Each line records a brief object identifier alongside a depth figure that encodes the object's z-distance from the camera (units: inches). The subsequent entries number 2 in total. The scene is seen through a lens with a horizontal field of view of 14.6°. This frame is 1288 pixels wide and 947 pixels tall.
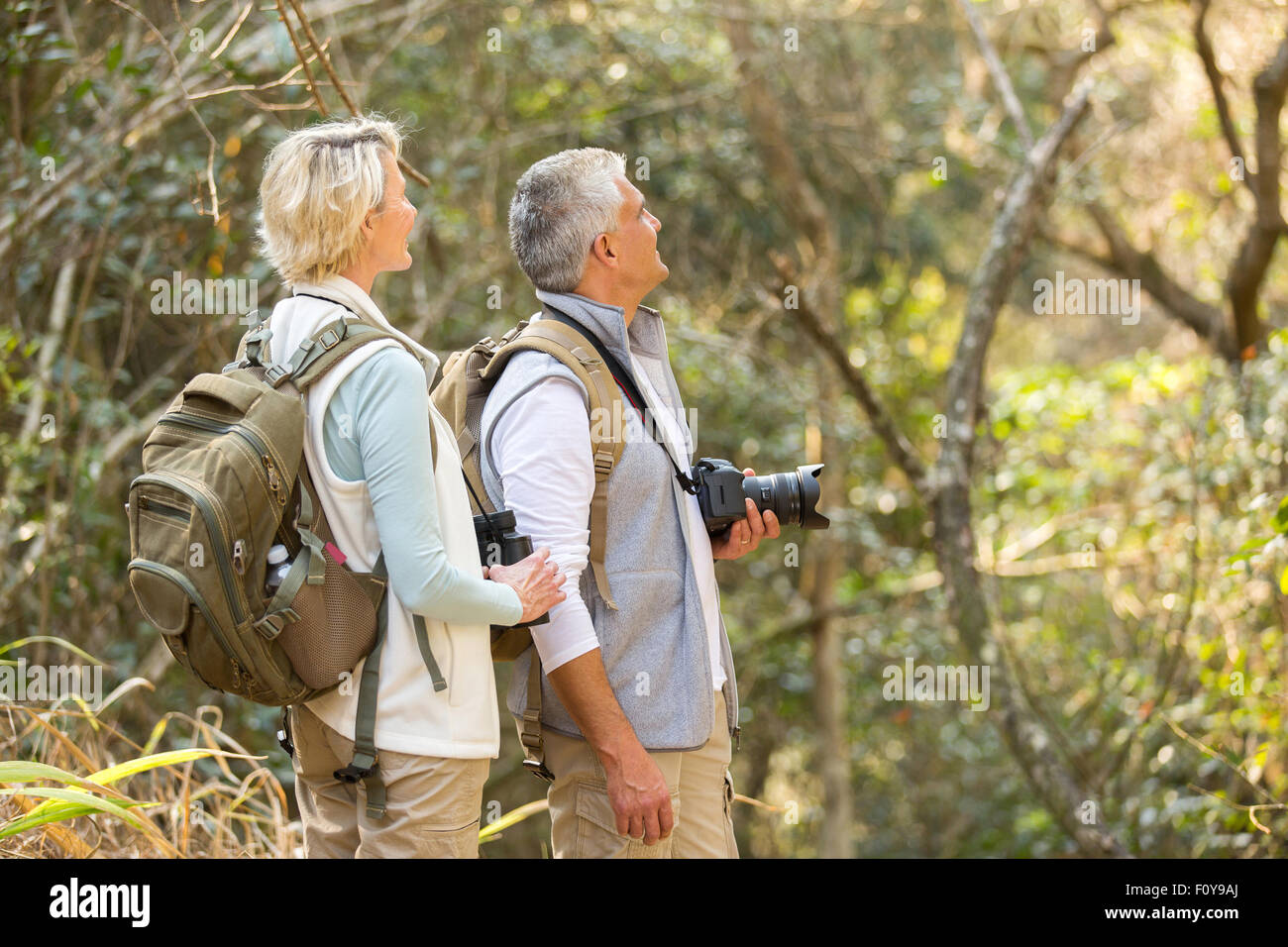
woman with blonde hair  267.3
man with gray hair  275.3
